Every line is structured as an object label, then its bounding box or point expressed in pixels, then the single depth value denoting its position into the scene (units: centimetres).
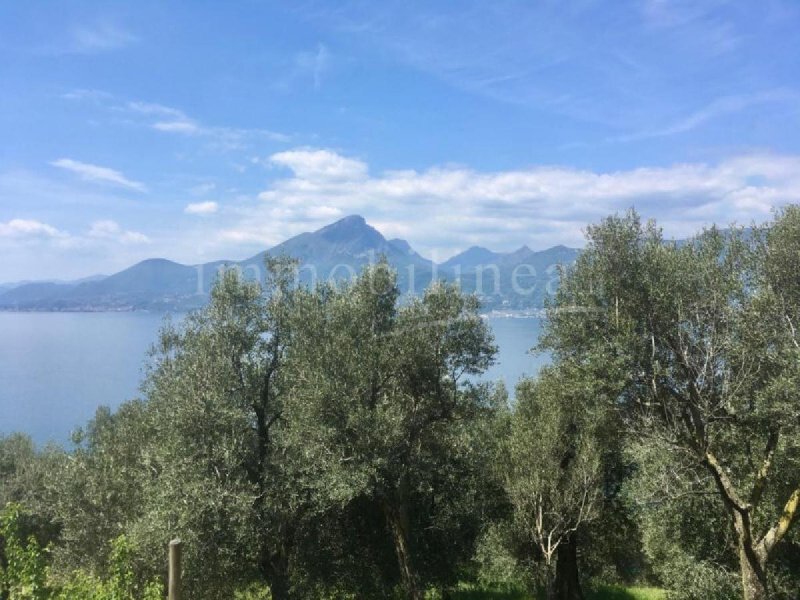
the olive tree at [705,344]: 1345
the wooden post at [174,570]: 619
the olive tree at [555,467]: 1727
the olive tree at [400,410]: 1662
